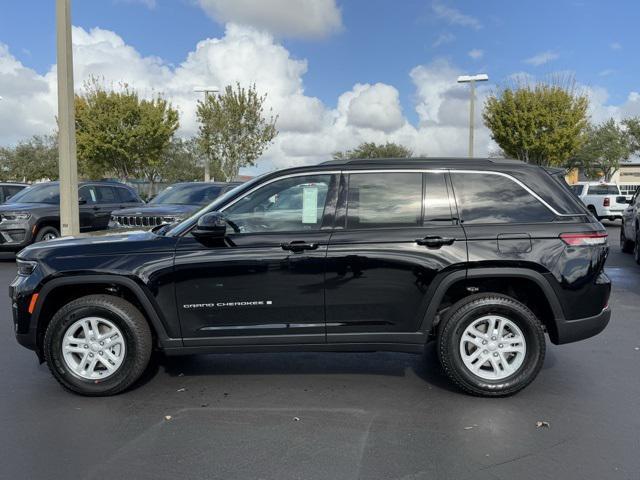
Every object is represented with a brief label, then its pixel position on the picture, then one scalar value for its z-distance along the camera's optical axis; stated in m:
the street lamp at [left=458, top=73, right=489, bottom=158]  20.69
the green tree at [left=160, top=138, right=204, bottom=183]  54.78
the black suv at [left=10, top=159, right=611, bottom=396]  4.19
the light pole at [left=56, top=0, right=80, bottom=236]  10.69
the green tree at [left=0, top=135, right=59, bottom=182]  51.06
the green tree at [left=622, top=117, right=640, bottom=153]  47.47
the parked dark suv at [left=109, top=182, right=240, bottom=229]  9.52
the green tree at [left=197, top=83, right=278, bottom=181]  25.77
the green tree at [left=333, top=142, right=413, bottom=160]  56.70
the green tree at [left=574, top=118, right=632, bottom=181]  45.72
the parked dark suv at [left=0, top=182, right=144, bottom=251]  11.32
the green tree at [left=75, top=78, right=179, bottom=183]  28.98
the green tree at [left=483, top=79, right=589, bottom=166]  28.45
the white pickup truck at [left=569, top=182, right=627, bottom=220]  20.86
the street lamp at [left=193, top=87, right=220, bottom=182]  23.20
